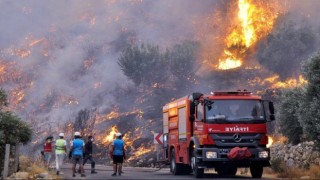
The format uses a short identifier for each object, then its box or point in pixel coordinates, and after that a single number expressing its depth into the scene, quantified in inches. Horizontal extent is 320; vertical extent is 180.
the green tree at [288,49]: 2203.5
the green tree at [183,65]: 2289.6
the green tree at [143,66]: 2310.5
